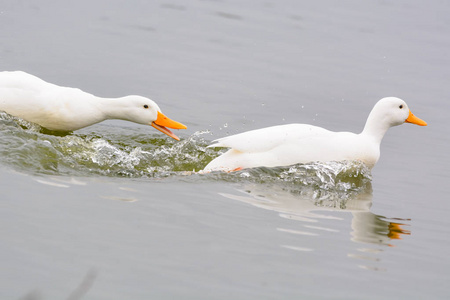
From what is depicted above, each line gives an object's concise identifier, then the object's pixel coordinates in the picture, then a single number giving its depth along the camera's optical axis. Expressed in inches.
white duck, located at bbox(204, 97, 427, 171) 649.6
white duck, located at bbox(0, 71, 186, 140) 701.9
